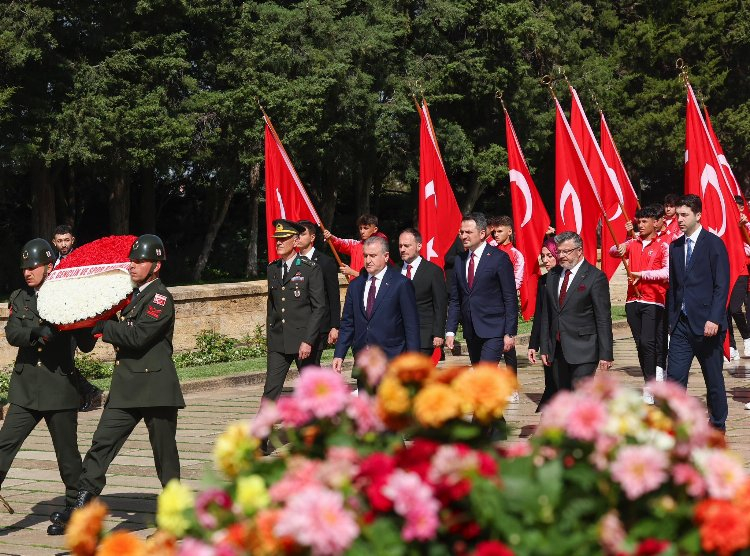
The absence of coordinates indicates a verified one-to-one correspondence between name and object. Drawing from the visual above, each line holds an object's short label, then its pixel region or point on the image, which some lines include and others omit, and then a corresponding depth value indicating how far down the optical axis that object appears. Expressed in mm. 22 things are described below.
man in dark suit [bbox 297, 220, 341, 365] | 10773
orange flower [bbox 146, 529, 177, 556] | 3221
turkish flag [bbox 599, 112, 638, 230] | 17125
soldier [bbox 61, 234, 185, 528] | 7363
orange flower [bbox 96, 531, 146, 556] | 3104
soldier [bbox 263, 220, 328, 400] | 10336
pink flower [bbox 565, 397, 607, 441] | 2945
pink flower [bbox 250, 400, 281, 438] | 3242
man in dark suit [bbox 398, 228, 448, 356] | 10836
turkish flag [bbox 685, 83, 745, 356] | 12812
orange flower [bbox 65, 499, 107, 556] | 3311
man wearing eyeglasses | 9742
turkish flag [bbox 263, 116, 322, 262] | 14961
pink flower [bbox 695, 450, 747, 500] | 2910
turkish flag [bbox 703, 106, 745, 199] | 15209
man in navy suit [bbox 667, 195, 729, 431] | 9695
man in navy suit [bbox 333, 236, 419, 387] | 9508
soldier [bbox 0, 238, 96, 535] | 7715
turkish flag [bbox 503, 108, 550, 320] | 15633
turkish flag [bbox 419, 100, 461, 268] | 15828
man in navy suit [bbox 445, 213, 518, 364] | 10789
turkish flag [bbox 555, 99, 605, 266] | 14594
